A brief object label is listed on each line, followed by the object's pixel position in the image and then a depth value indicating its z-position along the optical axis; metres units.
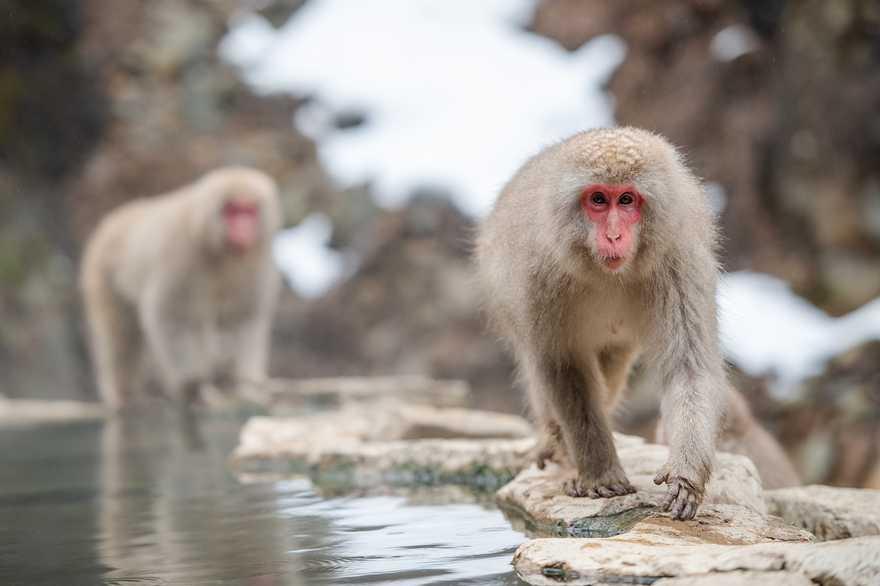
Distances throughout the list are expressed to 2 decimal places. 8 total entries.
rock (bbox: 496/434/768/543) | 2.94
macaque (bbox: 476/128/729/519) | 2.82
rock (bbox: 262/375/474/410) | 7.83
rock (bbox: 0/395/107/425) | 7.82
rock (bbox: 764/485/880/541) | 3.18
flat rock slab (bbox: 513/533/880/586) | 2.11
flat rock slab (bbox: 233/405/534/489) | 4.13
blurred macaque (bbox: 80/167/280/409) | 8.52
